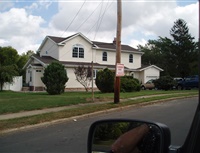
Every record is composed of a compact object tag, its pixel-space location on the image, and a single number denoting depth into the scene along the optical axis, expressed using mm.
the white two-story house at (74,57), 24835
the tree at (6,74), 22056
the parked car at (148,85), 27252
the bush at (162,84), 20397
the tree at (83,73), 20270
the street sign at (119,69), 11325
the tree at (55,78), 18395
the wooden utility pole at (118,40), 11421
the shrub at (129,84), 19374
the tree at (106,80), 19087
